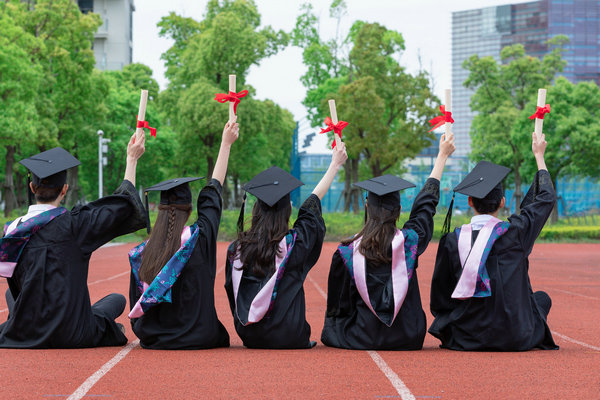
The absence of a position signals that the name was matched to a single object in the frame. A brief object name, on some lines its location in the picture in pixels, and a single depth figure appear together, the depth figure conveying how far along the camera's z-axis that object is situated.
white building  68.44
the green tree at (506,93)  42.44
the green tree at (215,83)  36.38
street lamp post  34.56
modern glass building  129.62
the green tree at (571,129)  36.97
